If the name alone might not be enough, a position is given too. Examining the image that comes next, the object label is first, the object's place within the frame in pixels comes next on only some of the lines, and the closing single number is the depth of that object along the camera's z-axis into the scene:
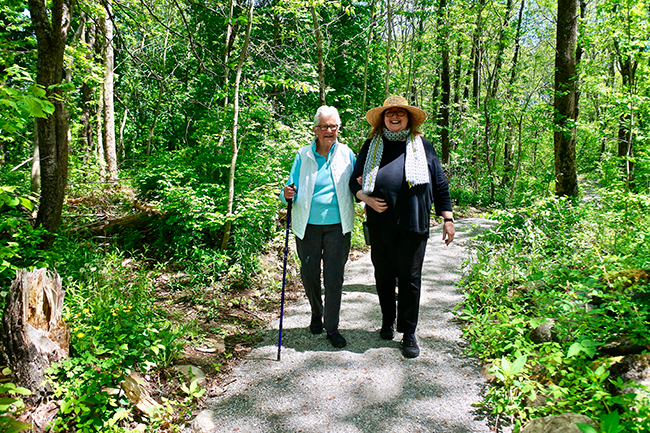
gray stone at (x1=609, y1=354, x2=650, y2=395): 2.15
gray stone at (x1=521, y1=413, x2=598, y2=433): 1.94
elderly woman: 3.45
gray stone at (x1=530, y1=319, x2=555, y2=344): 3.08
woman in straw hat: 3.23
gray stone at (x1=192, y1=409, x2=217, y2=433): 2.53
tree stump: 2.40
